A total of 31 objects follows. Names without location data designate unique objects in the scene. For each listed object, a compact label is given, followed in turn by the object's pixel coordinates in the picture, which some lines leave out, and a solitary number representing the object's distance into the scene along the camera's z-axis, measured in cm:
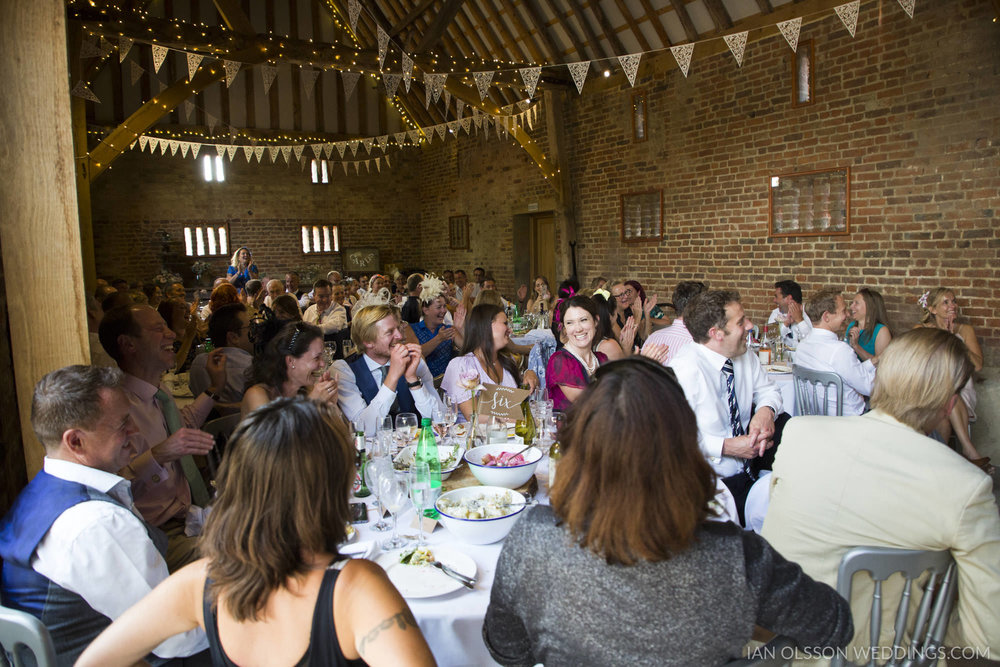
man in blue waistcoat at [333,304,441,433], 302
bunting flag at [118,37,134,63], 725
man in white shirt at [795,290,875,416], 397
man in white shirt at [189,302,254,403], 397
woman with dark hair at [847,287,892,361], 498
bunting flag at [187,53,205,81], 738
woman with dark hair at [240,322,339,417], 280
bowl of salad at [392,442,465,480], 239
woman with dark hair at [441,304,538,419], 356
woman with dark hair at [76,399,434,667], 112
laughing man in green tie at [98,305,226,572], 225
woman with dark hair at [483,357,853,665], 110
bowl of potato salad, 178
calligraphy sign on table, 282
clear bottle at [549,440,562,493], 210
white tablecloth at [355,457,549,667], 151
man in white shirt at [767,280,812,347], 567
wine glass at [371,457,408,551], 192
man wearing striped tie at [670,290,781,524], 280
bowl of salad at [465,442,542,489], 214
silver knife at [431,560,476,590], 159
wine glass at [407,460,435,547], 186
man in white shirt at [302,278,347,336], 634
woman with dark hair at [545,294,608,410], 335
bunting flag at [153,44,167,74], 731
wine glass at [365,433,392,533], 198
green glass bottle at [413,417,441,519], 222
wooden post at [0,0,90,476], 193
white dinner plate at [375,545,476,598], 157
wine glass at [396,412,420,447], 254
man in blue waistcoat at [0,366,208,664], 147
